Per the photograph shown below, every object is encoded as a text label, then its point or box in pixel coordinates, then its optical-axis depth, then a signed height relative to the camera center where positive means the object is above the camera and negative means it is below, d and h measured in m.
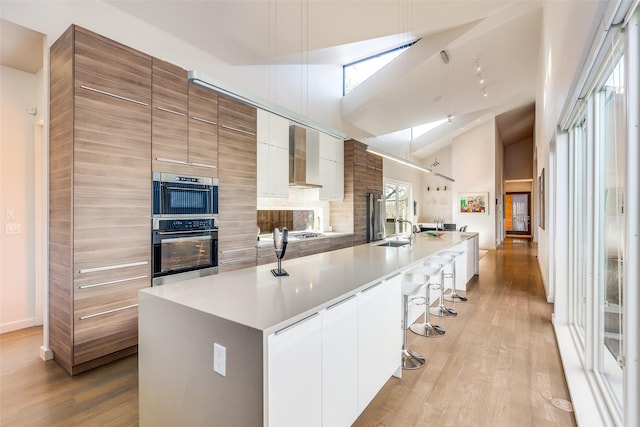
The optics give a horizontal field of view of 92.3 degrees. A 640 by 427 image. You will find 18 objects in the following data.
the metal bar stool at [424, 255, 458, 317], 3.72 -1.12
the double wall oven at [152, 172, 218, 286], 2.87 -0.13
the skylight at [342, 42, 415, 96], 5.71 +2.94
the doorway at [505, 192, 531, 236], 14.53 +0.03
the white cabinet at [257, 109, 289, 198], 4.14 +0.82
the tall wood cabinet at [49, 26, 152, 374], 2.37 +0.15
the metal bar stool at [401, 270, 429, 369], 2.55 -1.17
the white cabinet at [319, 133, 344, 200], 5.38 +0.84
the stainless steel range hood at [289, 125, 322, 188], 4.86 +0.89
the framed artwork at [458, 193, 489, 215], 10.44 +0.37
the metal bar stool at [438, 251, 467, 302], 4.28 -1.12
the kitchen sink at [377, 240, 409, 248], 3.75 -0.37
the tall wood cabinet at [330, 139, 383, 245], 5.89 +0.27
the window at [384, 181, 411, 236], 9.23 +0.35
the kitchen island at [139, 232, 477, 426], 1.19 -0.61
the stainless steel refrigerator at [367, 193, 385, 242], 6.38 -0.07
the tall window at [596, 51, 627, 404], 1.68 -0.08
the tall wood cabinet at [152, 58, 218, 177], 2.86 +0.90
